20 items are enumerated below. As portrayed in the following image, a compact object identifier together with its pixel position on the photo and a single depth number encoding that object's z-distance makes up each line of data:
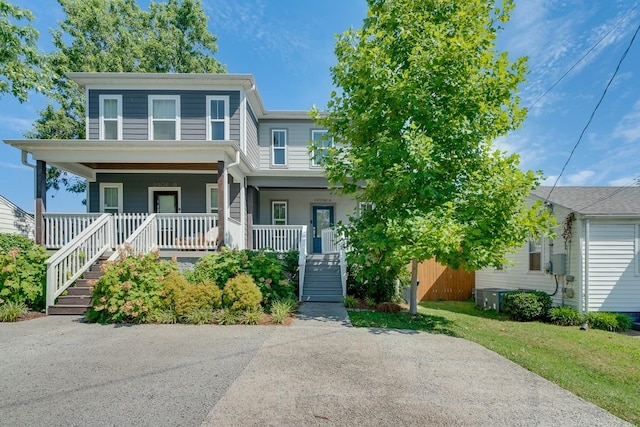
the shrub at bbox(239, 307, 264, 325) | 6.69
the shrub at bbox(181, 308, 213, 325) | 6.66
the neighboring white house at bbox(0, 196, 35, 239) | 12.26
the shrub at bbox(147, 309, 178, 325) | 6.66
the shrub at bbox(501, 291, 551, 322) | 9.55
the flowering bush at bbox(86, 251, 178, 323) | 6.54
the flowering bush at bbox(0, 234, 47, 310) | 7.26
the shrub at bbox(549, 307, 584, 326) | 9.29
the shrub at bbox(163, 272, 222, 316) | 6.79
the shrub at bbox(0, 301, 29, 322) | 6.78
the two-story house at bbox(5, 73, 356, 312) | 11.73
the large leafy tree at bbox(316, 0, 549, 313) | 6.55
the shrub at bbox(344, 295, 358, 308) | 8.73
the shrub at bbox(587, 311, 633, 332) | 8.91
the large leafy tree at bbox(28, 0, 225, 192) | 17.53
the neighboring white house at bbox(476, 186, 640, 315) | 9.55
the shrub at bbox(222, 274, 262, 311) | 6.88
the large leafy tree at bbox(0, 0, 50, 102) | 9.70
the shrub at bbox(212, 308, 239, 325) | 6.71
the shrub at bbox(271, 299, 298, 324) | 6.77
